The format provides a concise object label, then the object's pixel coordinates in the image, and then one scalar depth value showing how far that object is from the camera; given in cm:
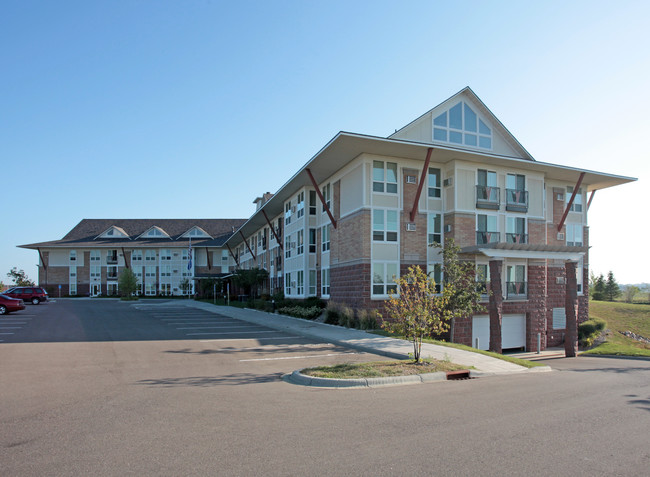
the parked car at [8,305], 3206
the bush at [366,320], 2168
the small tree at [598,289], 5622
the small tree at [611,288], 5612
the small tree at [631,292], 5450
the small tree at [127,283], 6072
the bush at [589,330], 2862
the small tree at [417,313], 1205
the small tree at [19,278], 7819
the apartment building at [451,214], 2409
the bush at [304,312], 2752
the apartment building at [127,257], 7112
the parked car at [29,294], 4550
